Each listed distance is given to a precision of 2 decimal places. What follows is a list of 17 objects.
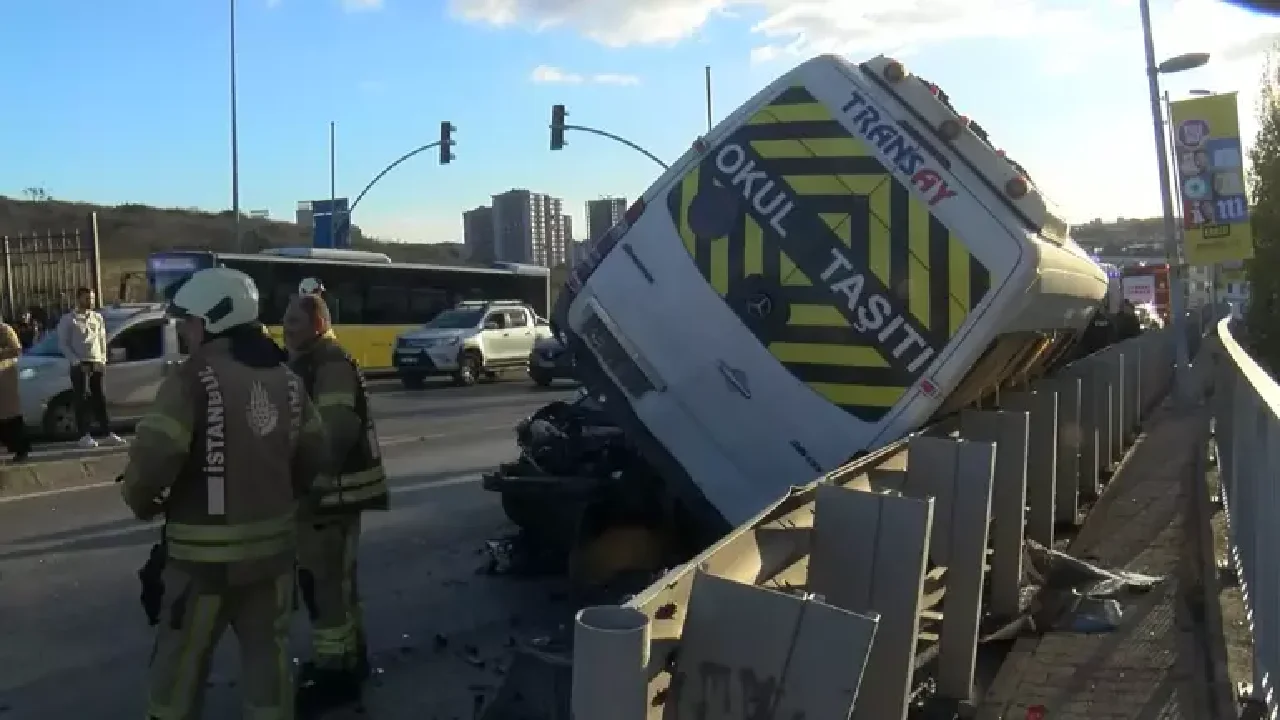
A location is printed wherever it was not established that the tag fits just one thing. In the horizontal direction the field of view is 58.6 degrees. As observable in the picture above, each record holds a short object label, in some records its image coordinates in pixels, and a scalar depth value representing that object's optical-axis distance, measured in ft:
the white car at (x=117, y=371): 45.39
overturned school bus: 17.39
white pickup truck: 80.84
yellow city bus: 78.48
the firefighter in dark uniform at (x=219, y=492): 11.98
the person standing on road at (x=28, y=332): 70.13
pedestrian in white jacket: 41.63
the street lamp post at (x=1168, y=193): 63.10
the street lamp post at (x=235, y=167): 126.41
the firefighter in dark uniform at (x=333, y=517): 16.22
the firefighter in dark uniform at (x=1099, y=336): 44.38
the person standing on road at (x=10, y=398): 35.69
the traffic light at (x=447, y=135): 118.11
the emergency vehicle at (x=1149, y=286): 120.88
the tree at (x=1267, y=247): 65.57
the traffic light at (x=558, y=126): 106.01
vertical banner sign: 57.36
